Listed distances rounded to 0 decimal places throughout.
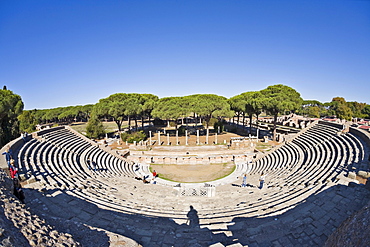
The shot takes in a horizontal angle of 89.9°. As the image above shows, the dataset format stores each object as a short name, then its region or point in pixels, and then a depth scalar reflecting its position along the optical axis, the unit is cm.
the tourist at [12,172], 932
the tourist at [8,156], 1108
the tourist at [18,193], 758
